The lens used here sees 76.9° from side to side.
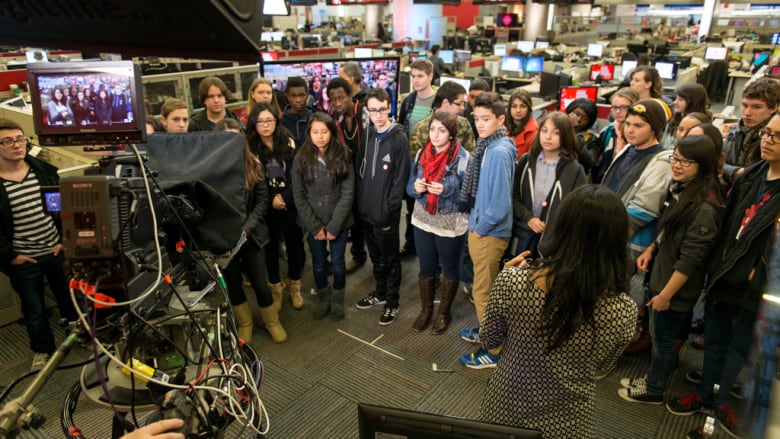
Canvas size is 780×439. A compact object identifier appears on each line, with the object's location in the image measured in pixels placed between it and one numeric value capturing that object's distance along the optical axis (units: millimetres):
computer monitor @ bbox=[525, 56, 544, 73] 7691
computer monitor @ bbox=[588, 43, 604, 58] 9047
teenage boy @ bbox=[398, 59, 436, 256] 3904
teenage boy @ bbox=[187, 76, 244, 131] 3182
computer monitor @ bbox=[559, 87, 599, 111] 4953
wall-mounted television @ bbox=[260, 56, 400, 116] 4512
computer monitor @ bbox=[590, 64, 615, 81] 7402
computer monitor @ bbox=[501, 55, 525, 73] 7922
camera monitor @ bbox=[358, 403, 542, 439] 977
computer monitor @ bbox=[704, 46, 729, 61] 9109
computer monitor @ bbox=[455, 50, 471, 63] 8500
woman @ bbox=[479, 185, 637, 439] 1281
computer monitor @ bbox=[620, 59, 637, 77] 7590
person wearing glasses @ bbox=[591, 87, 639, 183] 3173
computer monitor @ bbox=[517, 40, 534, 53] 10156
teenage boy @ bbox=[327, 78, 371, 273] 3403
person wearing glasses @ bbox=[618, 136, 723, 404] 2064
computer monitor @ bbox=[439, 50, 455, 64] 8781
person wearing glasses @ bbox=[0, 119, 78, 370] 2473
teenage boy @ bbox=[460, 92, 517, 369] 2488
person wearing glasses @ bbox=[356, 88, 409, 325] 2881
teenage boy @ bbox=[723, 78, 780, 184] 2891
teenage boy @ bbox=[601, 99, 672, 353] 2359
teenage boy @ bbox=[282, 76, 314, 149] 3484
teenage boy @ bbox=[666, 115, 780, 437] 1905
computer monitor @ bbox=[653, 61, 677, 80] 7749
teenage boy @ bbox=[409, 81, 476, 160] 3213
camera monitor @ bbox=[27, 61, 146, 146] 1139
